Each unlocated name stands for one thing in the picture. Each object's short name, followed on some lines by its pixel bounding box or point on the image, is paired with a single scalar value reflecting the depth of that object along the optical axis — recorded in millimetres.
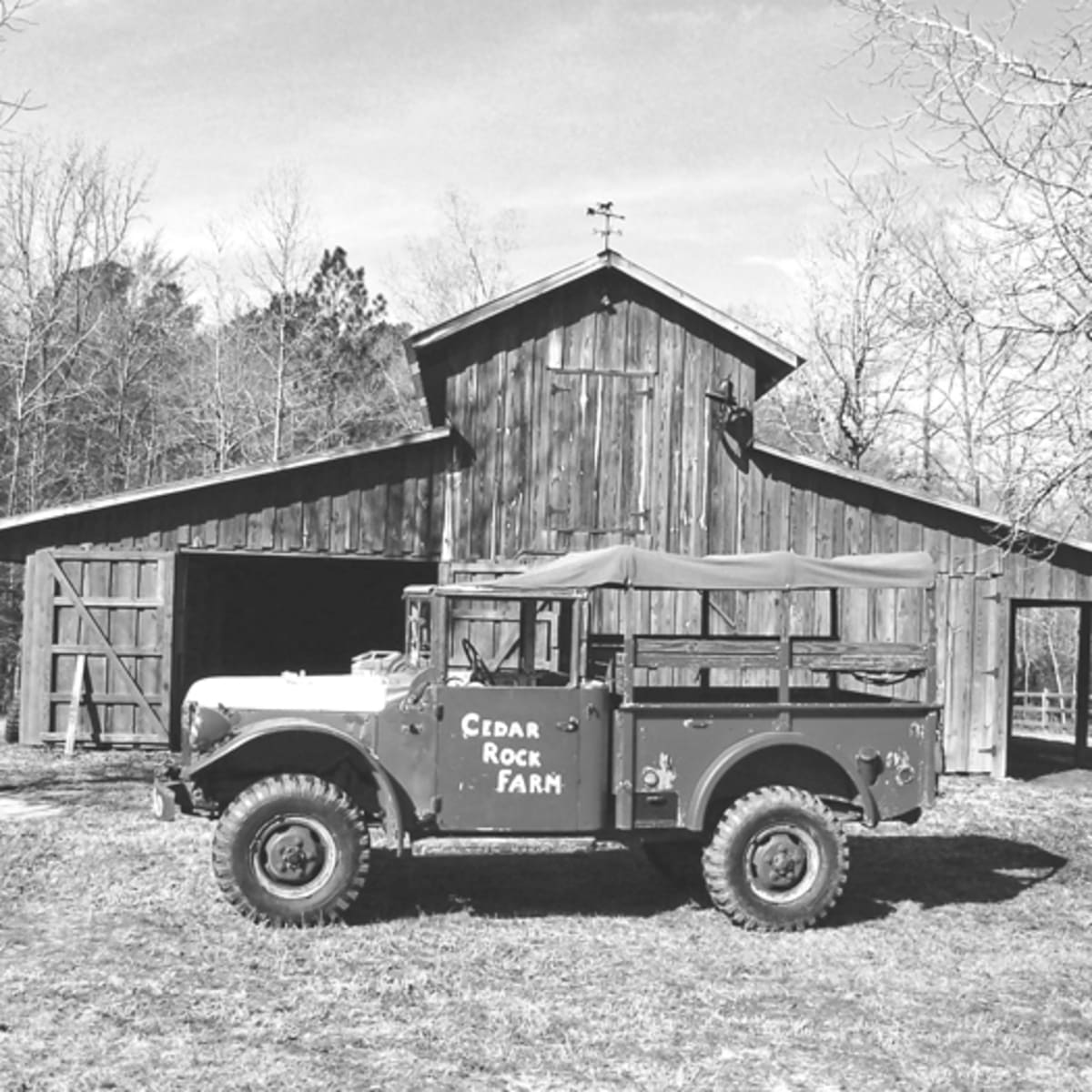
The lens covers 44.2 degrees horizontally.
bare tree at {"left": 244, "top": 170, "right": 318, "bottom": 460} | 36375
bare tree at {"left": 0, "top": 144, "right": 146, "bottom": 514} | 31469
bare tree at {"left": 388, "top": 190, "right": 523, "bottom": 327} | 42688
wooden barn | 16266
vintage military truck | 8328
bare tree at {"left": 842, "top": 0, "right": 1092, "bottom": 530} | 8469
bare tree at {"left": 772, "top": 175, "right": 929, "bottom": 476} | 34094
